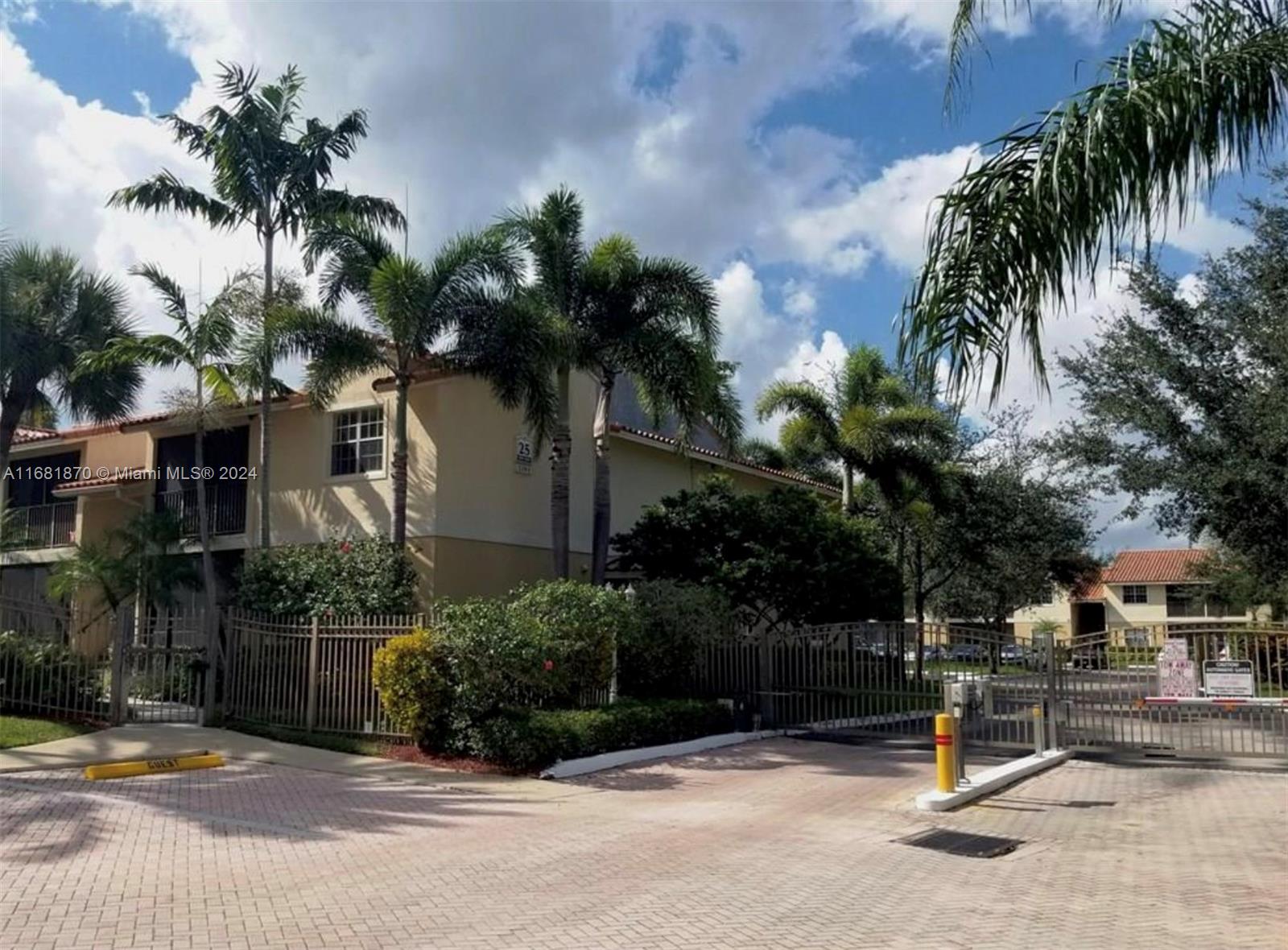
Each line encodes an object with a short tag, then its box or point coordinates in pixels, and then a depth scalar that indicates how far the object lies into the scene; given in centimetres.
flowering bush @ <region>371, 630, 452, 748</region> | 1430
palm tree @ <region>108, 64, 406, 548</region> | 1964
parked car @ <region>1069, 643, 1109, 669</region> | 1505
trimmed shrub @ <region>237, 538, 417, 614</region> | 1806
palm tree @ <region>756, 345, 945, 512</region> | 2638
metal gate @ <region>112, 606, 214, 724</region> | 1677
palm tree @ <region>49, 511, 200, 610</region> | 1919
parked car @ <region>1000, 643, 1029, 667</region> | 1566
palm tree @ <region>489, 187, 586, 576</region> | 1916
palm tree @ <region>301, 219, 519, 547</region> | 1736
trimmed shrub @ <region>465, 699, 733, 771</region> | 1359
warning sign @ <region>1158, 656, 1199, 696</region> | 1452
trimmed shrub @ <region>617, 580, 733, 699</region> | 1691
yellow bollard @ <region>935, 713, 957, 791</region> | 1172
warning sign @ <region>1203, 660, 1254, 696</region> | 1416
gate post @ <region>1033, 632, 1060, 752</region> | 1534
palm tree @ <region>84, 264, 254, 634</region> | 1748
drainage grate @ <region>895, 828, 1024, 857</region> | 983
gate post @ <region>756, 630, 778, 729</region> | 1755
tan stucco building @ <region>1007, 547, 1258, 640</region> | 5859
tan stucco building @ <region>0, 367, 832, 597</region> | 1997
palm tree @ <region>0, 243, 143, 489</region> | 1877
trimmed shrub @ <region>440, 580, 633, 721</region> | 1410
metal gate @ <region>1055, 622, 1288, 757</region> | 1444
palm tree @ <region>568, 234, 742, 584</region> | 1912
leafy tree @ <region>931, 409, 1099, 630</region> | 3134
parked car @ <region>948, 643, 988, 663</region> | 1611
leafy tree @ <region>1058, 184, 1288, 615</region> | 1864
